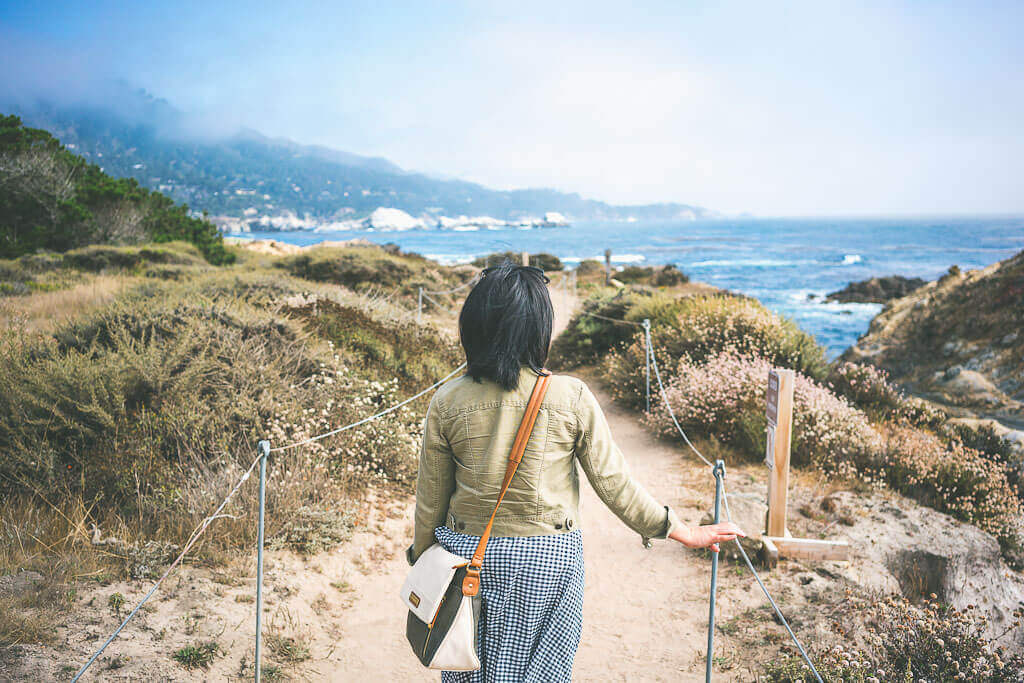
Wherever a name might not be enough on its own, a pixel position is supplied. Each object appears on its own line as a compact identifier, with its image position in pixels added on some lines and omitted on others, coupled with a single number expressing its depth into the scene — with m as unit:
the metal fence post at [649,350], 7.71
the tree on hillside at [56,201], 17.64
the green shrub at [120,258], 15.46
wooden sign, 4.52
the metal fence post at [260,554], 2.64
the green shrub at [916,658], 2.99
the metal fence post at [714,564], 2.73
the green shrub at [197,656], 3.05
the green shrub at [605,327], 10.88
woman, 1.71
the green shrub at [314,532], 4.46
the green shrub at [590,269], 33.09
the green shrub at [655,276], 27.17
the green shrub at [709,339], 8.45
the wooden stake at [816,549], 4.70
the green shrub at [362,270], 16.42
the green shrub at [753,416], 6.25
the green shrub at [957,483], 5.53
